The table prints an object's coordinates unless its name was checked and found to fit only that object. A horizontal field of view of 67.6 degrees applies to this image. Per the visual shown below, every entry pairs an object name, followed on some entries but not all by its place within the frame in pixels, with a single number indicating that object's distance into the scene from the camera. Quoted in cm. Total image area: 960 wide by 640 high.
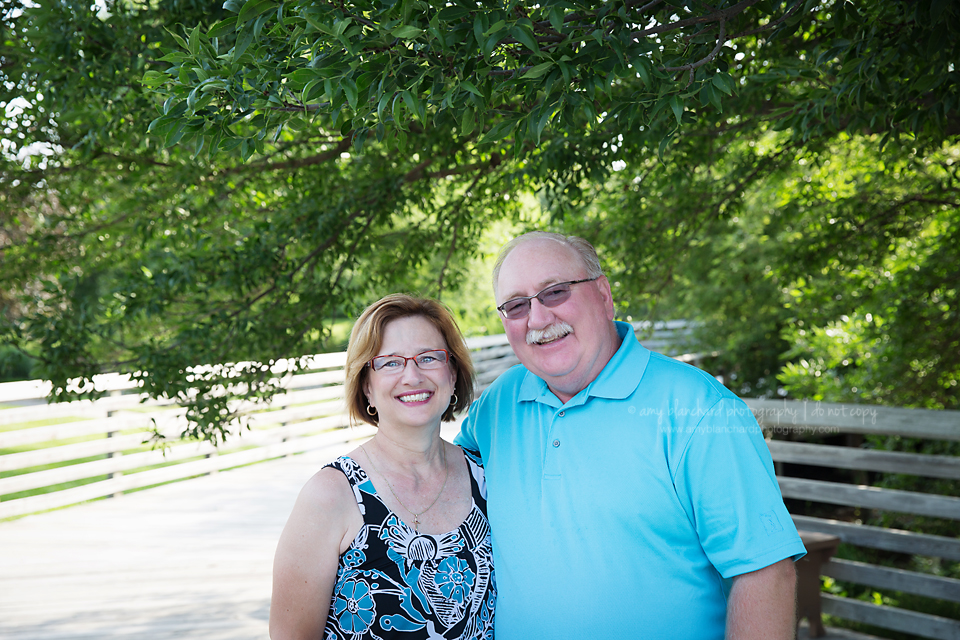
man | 172
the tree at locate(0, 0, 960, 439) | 148
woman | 181
